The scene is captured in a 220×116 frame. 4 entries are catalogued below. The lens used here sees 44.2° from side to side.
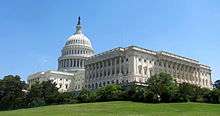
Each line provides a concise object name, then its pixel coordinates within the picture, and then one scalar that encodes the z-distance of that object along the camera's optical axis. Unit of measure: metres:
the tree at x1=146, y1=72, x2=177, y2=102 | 62.63
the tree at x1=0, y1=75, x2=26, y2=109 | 72.63
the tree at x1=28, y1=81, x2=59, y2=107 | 70.51
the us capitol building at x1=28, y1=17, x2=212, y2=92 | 86.69
